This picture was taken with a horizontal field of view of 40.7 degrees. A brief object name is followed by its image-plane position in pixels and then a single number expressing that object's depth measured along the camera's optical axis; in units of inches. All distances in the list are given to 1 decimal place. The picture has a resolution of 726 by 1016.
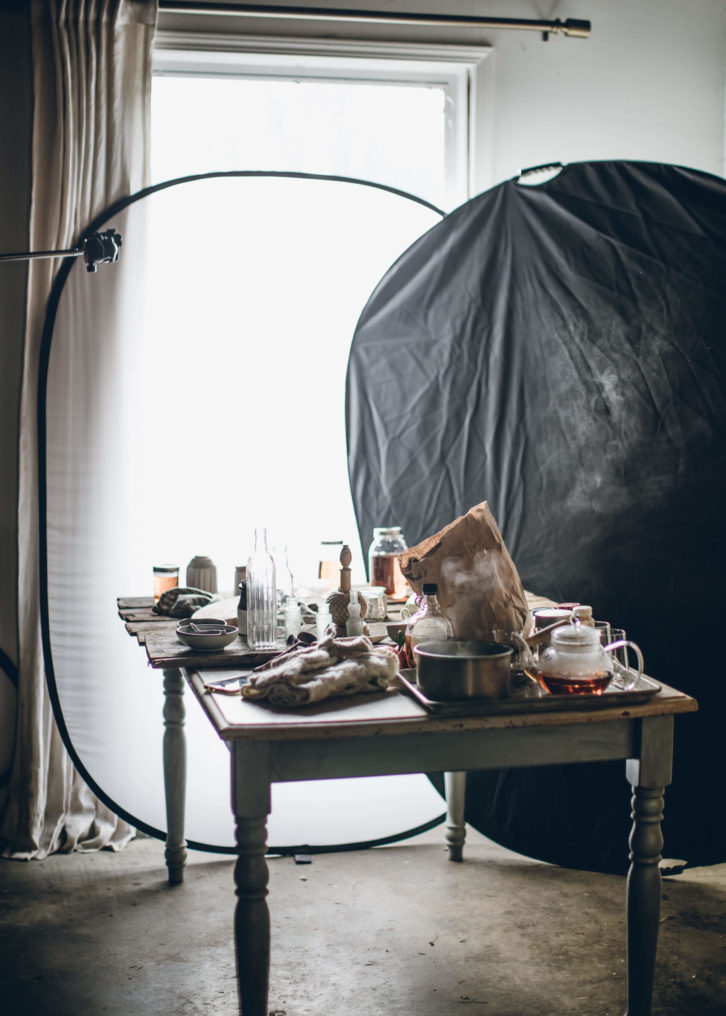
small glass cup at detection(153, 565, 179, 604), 95.2
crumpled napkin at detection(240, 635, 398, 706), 62.1
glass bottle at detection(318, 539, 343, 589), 98.7
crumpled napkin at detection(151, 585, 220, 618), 88.7
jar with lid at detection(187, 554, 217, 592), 95.5
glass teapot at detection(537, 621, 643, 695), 61.9
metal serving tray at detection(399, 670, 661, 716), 60.6
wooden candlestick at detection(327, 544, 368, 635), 77.2
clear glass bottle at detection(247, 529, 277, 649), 77.8
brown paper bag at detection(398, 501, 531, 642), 67.4
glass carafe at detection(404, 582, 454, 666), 68.0
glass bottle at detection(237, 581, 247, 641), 80.2
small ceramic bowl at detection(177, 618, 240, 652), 74.6
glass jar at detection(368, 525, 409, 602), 97.9
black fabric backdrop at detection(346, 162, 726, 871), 97.2
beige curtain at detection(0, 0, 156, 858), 103.3
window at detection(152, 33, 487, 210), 111.8
